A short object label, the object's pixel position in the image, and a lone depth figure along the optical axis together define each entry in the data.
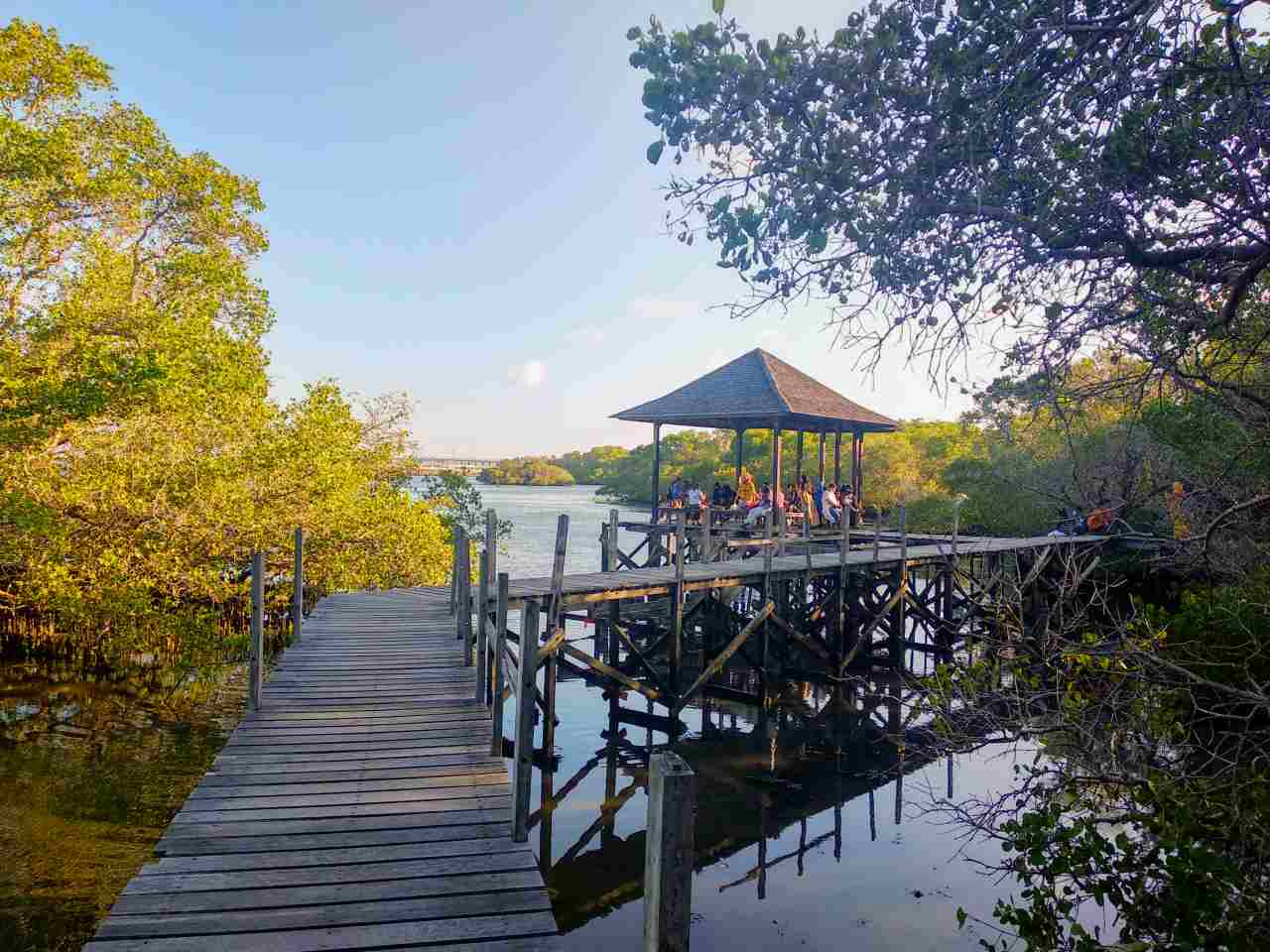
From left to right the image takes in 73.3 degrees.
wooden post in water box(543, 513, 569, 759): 9.85
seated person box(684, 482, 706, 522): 17.31
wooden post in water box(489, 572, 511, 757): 6.49
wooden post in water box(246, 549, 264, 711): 7.04
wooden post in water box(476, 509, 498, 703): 7.69
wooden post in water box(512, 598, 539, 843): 5.53
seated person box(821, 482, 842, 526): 19.08
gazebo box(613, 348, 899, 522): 17.73
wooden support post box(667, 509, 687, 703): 11.85
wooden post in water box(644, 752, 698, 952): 2.84
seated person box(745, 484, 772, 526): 16.45
